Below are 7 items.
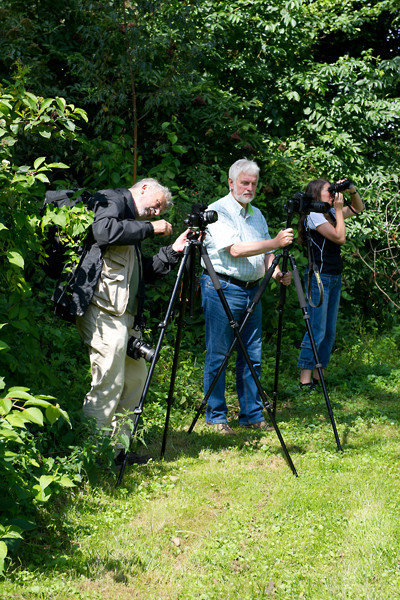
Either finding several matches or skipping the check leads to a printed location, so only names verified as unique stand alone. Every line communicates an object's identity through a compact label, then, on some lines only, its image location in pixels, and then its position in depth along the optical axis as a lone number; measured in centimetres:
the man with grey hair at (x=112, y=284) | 354
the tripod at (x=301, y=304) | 420
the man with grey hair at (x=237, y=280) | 450
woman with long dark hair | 544
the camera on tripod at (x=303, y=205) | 427
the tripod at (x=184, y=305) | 367
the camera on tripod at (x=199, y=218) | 377
